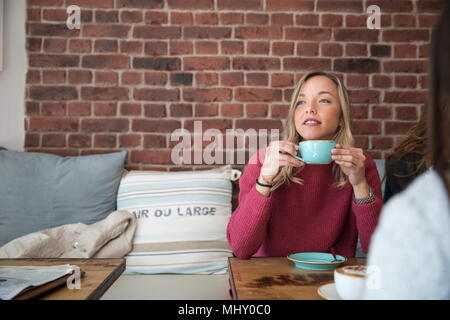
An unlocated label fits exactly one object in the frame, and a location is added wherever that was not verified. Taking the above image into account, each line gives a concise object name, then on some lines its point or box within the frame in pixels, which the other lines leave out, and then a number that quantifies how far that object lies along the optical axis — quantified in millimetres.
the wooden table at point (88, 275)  730
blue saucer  882
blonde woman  1144
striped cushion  1686
